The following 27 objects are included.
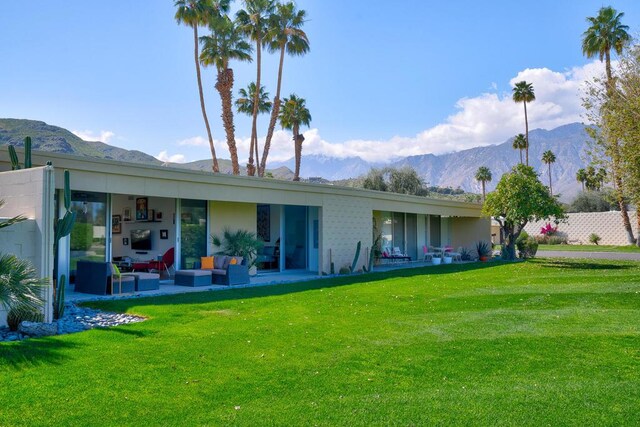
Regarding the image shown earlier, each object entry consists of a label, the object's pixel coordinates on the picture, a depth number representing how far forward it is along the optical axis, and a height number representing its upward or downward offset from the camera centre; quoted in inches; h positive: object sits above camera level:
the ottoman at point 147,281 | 481.1 -35.9
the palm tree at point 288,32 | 1098.1 +455.7
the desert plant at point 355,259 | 710.5 -23.2
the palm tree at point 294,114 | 1380.4 +348.9
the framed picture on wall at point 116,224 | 650.2 +25.4
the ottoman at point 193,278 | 523.5 -35.4
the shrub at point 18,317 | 301.1 -43.1
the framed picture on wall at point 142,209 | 614.2 +42.5
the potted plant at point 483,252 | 988.8 -19.9
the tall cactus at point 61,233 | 332.2 +7.3
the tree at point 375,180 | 1797.5 +221.4
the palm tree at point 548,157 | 2391.0 +396.0
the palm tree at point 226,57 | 1113.4 +410.0
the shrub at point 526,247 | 982.4 -10.4
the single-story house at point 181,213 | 323.3 +34.3
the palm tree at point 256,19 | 1088.2 +478.6
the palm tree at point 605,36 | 1318.9 +542.8
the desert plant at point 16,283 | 221.2 -17.5
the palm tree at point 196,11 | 1019.9 +468.4
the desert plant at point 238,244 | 604.7 -0.8
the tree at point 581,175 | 2013.3 +269.7
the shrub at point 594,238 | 1435.8 +8.9
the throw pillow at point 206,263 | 562.6 -21.6
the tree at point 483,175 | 2492.6 +327.0
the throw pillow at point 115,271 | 457.0 -24.3
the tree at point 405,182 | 1792.3 +213.2
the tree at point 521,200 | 759.7 +63.4
